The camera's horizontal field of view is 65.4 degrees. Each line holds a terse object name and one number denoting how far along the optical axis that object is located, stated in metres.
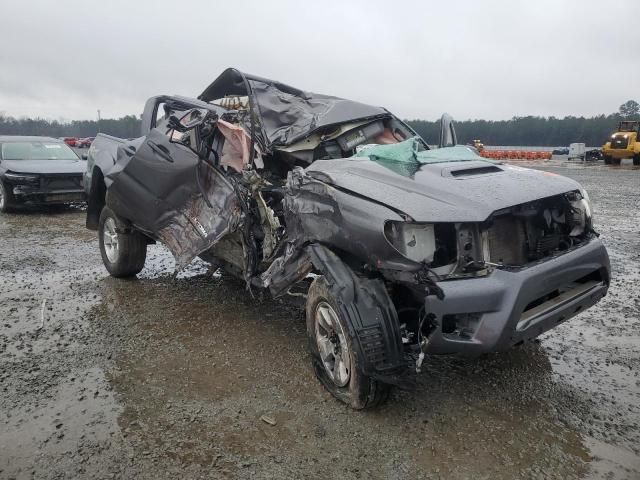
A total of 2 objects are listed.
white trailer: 34.99
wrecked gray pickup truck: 2.56
